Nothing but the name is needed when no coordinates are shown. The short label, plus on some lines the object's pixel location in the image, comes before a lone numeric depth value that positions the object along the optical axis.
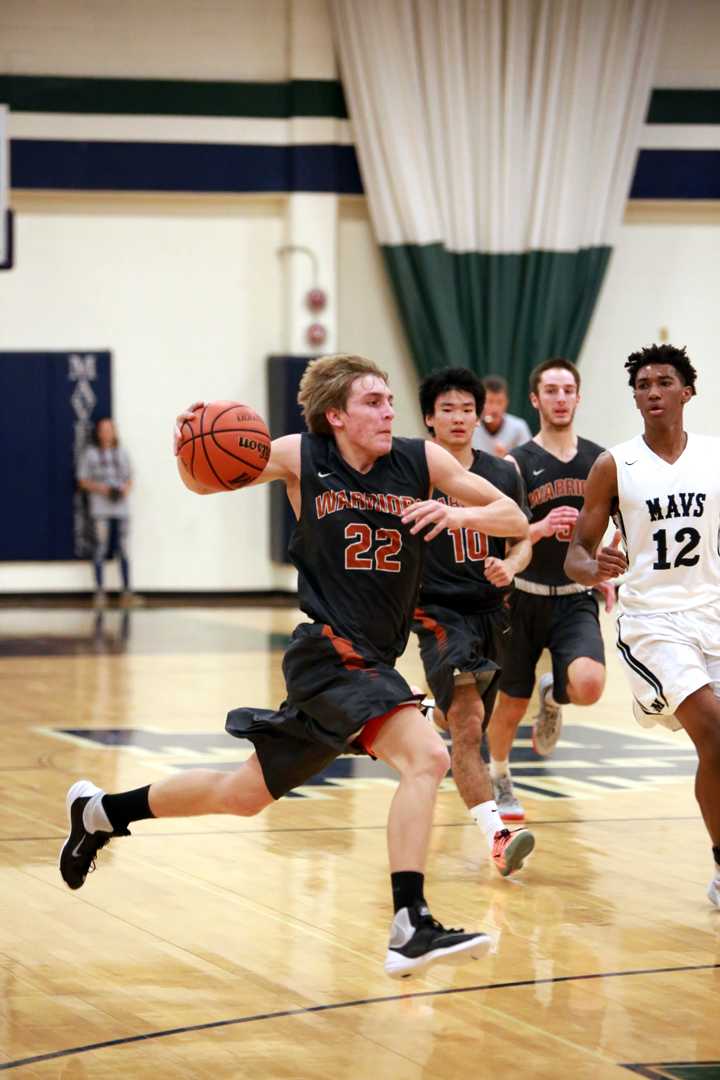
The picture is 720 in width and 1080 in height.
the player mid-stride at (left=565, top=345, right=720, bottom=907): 9.35
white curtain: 29.47
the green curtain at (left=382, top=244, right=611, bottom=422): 30.06
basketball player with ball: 7.93
